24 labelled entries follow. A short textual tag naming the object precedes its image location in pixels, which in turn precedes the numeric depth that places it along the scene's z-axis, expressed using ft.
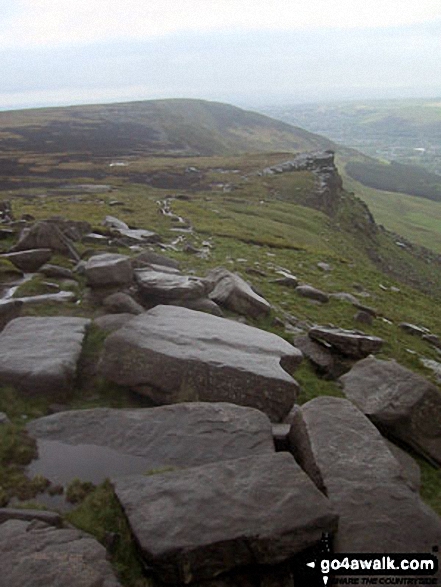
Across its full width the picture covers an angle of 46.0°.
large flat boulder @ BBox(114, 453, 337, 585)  30.04
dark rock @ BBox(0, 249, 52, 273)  84.99
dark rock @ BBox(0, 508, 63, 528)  33.27
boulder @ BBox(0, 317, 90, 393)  49.49
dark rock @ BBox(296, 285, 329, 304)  106.42
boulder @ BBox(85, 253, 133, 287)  74.95
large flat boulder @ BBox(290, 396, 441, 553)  33.50
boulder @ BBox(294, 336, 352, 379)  68.03
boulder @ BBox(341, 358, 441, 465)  51.26
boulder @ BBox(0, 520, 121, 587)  27.71
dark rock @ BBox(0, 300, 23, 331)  63.77
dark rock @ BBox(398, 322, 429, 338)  103.27
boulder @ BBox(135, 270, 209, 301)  73.88
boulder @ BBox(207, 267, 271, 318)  79.66
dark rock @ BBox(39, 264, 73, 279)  82.23
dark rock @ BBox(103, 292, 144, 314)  69.15
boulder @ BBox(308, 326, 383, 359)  71.41
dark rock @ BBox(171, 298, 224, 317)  73.26
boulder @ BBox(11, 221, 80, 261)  91.45
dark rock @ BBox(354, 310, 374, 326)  98.55
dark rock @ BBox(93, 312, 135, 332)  62.67
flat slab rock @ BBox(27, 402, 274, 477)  41.88
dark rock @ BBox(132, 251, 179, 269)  89.76
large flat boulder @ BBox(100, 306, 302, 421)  50.42
